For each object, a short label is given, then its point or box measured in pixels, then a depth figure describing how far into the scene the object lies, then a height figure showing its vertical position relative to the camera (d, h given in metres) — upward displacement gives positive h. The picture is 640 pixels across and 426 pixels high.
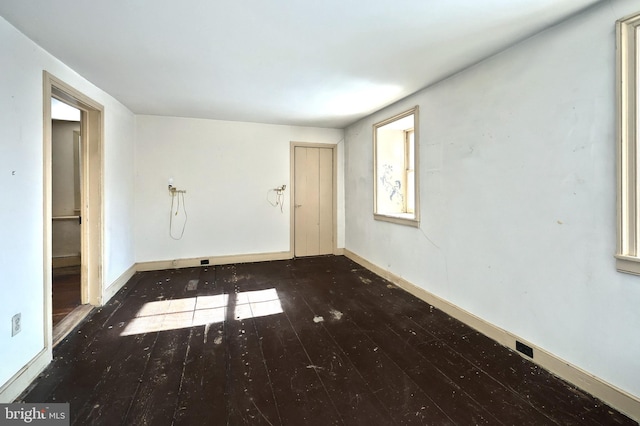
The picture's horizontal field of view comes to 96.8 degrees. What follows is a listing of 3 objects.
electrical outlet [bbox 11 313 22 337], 1.78 -0.71
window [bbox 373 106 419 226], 4.21 +0.61
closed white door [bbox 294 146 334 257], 5.17 +0.18
